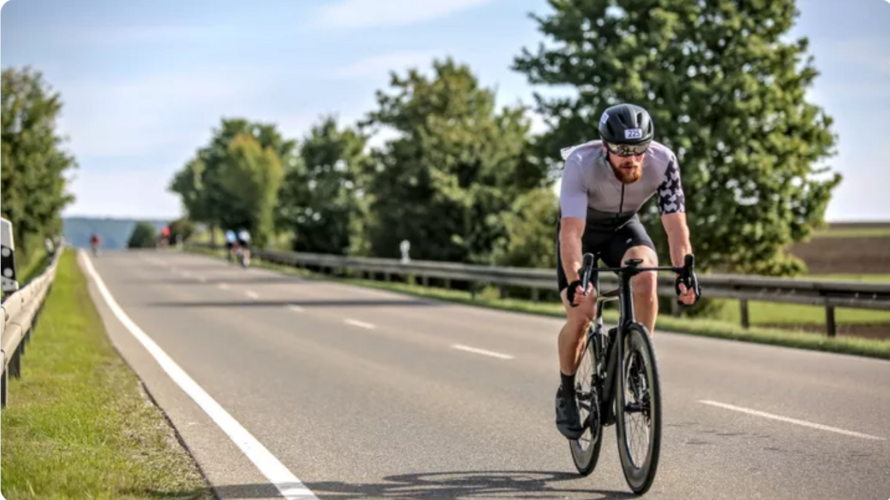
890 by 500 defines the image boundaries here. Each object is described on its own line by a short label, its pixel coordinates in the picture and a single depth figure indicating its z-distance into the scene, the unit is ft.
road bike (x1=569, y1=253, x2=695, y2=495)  18.92
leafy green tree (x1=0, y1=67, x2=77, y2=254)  137.59
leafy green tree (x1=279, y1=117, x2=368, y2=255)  252.83
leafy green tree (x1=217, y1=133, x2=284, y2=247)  328.08
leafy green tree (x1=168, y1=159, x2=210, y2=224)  404.16
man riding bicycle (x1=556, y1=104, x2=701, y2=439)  20.11
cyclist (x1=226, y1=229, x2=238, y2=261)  188.59
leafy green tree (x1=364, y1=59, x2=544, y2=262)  173.06
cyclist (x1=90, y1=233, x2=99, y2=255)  264.85
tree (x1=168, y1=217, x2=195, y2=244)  459.93
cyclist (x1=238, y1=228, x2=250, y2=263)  179.73
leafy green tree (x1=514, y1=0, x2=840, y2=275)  98.32
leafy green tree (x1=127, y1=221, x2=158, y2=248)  532.73
